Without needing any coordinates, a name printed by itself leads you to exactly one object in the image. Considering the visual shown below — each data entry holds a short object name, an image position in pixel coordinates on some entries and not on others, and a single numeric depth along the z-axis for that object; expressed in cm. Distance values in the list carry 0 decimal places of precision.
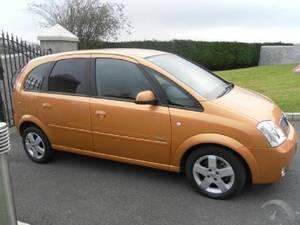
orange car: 404
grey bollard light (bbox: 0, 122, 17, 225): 276
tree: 2031
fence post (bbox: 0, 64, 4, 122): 718
